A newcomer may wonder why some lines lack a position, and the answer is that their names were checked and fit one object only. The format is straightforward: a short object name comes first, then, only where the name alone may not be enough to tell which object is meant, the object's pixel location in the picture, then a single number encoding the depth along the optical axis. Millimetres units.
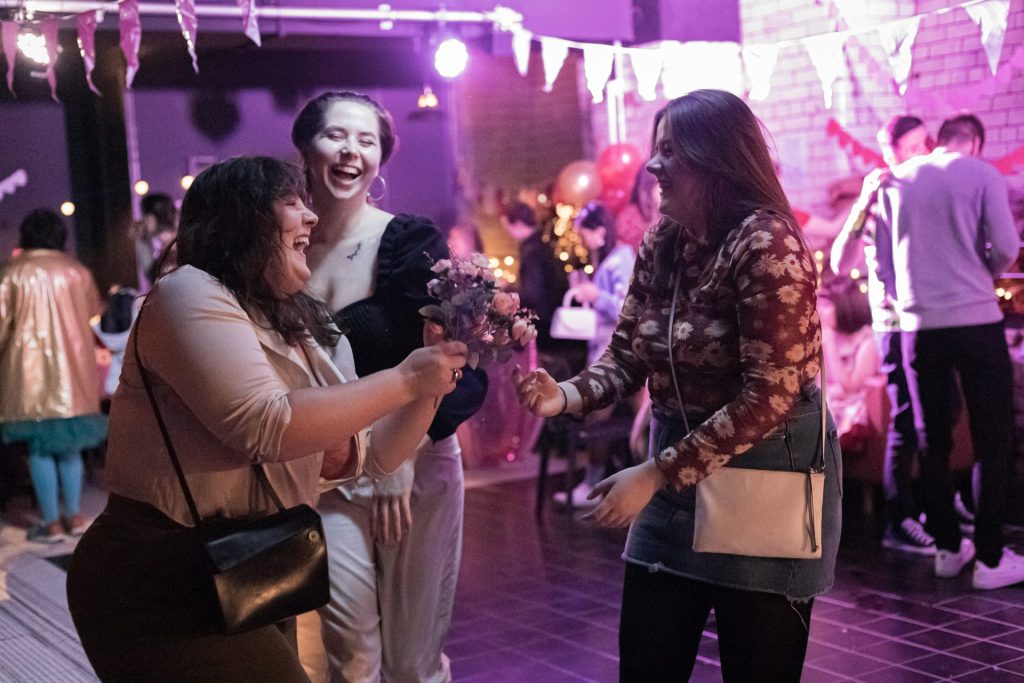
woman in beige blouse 2053
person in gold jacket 6898
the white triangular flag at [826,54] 6969
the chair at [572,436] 6910
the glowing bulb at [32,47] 6199
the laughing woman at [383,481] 2938
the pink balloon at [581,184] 9555
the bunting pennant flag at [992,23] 5863
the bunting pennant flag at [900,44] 6465
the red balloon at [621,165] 9102
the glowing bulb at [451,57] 8570
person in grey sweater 5227
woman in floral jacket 2352
